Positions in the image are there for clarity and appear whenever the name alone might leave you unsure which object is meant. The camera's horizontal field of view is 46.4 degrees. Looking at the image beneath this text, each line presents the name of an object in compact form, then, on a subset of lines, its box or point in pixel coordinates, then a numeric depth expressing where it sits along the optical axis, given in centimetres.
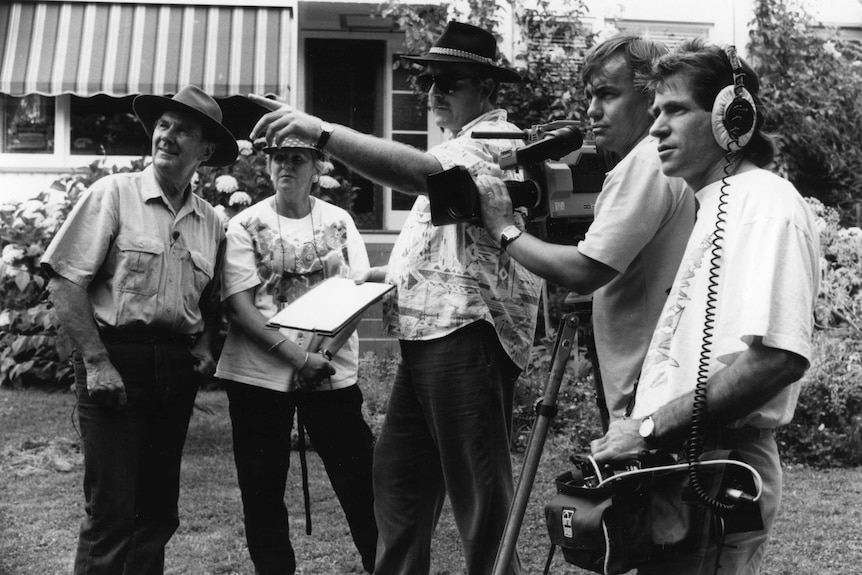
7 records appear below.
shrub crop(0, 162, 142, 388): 858
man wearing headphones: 189
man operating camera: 237
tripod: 270
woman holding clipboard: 421
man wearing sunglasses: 313
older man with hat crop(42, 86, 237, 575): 366
